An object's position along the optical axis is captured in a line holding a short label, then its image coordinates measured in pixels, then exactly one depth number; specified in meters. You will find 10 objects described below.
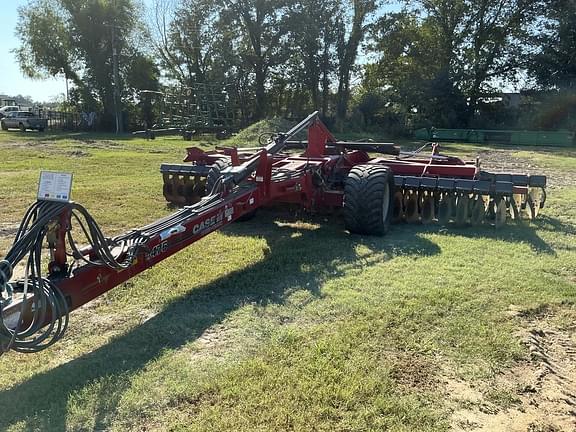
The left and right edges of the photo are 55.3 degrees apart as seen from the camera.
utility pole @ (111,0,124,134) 34.12
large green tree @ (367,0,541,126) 31.50
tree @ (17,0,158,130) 36.03
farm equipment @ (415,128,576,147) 26.93
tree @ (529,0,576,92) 29.58
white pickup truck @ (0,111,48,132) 33.22
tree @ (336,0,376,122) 33.34
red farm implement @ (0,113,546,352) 3.02
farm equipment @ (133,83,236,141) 26.55
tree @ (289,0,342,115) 32.31
